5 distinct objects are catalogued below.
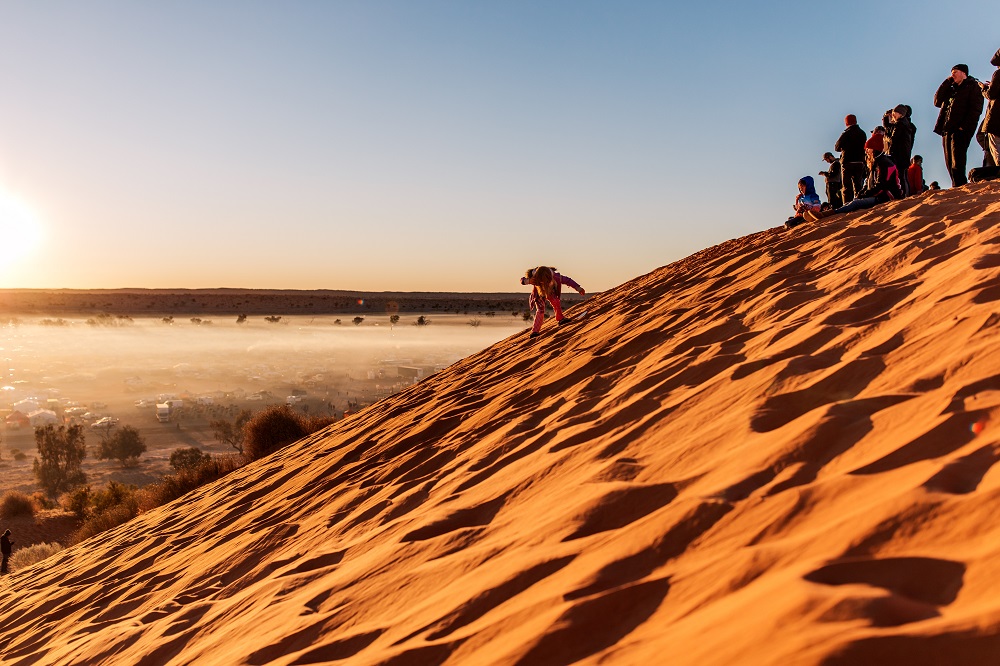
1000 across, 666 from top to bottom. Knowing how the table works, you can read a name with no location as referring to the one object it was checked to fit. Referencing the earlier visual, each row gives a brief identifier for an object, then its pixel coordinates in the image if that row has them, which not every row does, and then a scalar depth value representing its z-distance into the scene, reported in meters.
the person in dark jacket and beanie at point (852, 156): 9.71
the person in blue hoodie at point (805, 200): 8.66
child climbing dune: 8.48
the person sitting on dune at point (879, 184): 8.40
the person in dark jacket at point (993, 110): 7.84
